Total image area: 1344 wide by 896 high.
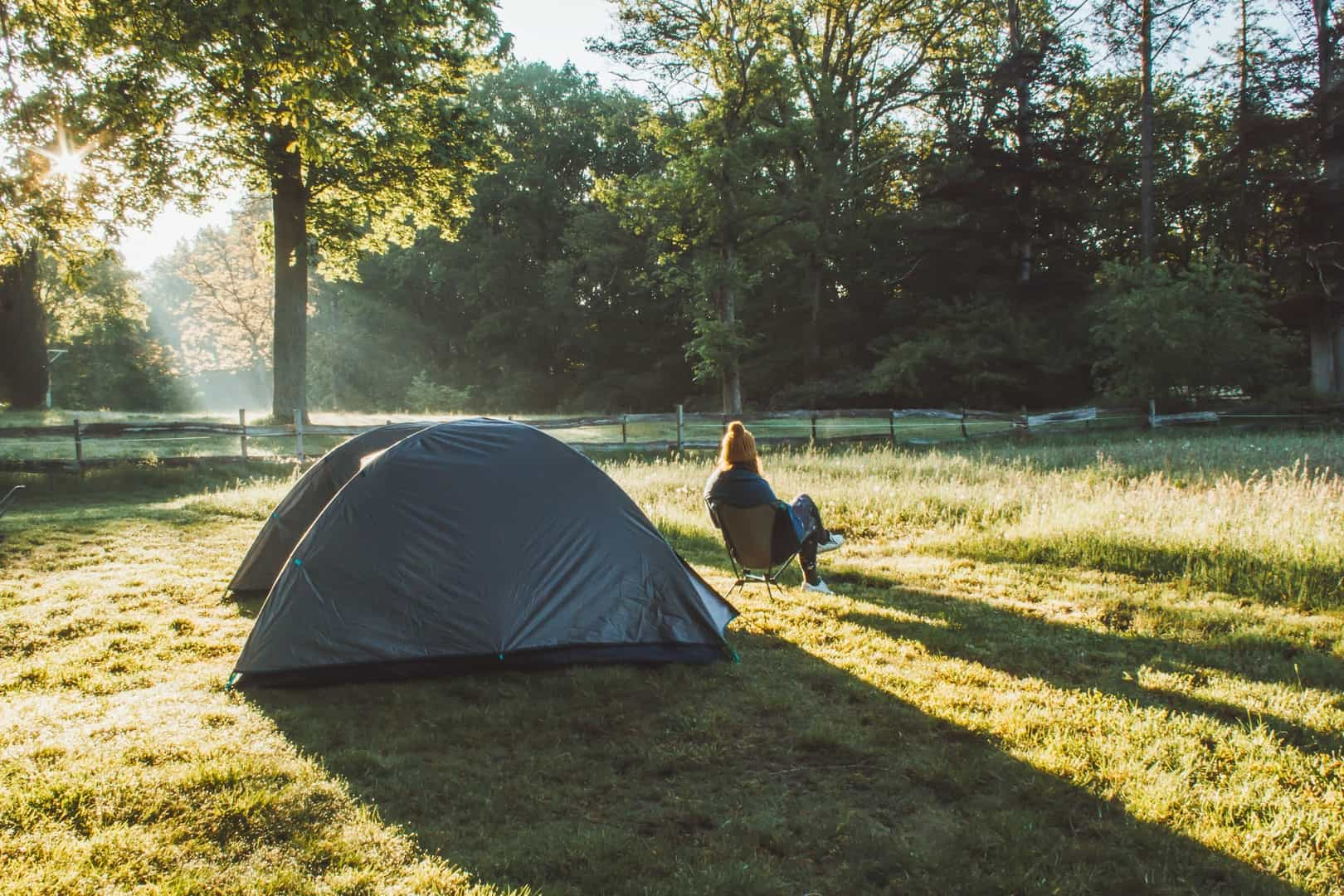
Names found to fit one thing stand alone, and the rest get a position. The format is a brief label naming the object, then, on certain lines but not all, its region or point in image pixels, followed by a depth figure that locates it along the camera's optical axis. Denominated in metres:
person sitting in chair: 6.48
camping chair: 6.43
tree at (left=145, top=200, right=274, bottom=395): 41.75
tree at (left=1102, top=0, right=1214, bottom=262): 24.91
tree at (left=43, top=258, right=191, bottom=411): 38.25
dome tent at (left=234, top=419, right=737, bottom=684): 4.93
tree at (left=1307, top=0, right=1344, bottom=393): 21.64
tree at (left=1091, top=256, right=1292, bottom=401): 20.78
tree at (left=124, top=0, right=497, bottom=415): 8.02
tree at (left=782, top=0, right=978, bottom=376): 29.11
